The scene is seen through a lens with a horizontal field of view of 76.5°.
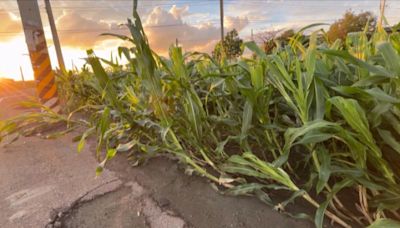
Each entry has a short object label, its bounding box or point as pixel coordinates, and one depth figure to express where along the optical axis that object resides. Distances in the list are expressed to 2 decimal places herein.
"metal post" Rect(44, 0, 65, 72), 10.48
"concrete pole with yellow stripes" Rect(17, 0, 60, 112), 3.77
